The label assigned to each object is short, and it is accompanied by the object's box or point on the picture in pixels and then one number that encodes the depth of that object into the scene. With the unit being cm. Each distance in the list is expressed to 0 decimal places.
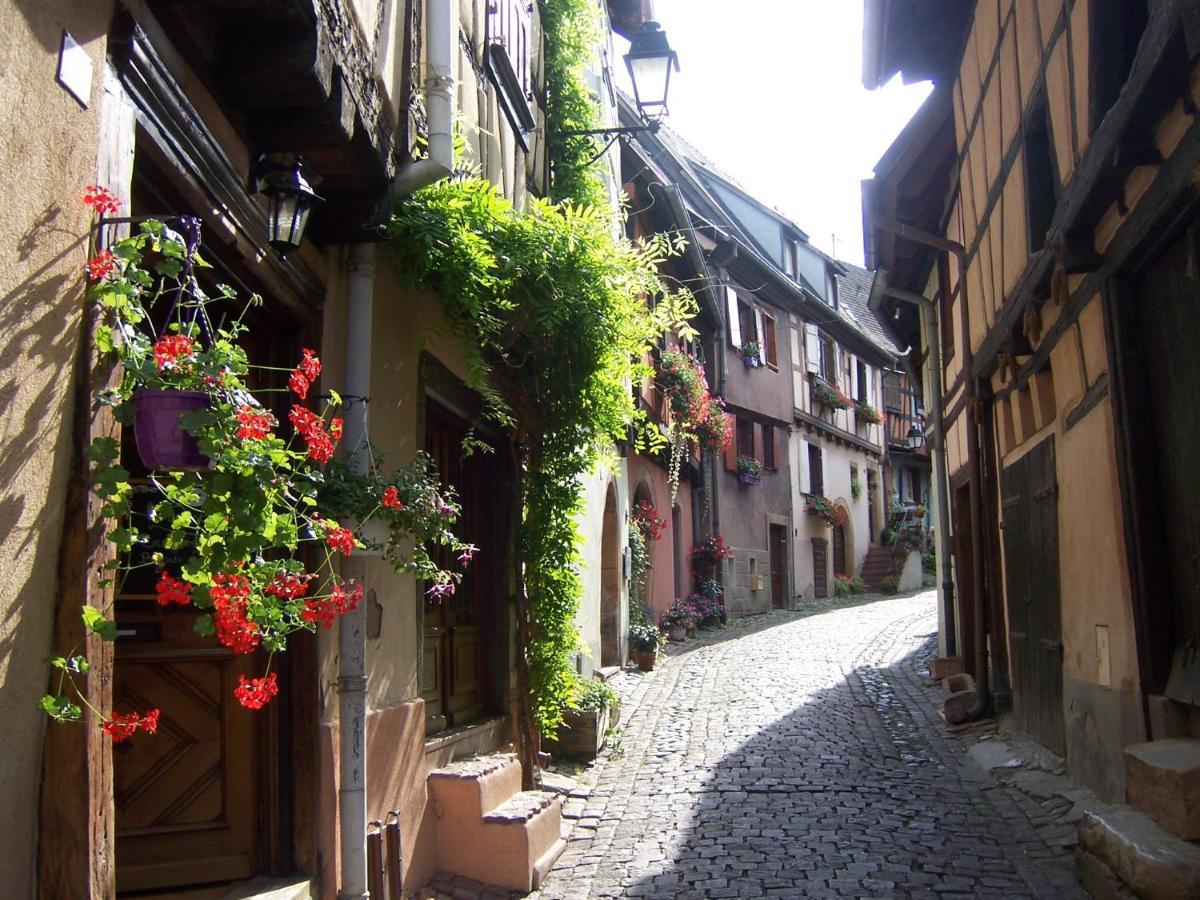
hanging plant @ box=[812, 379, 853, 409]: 2438
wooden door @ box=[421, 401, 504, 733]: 653
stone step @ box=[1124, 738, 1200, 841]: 433
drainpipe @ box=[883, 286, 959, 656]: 1143
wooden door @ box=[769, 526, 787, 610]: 2225
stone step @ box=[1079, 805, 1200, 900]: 403
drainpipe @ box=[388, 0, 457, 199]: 492
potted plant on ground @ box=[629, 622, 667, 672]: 1265
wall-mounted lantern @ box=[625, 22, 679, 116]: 888
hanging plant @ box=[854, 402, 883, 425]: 2719
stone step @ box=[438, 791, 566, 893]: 536
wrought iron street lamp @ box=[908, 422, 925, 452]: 3091
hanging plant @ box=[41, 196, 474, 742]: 252
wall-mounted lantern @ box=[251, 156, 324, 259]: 379
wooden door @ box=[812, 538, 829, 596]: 2412
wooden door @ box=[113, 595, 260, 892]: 405
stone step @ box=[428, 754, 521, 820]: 555
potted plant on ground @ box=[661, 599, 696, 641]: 1577
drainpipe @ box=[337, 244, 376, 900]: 436
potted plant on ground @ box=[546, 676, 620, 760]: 791
